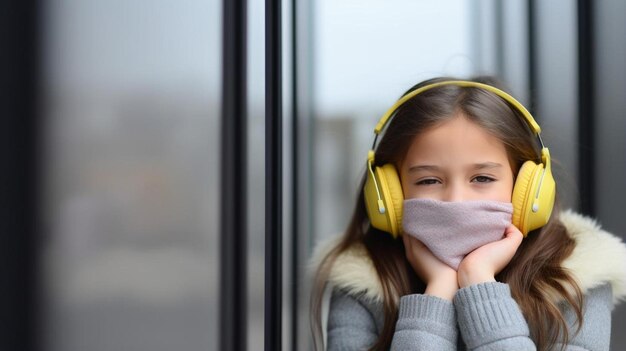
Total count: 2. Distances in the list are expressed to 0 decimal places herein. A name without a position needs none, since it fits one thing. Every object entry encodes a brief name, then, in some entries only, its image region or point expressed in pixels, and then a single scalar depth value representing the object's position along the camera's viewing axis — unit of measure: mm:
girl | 1392
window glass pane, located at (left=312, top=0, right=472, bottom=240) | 1764
